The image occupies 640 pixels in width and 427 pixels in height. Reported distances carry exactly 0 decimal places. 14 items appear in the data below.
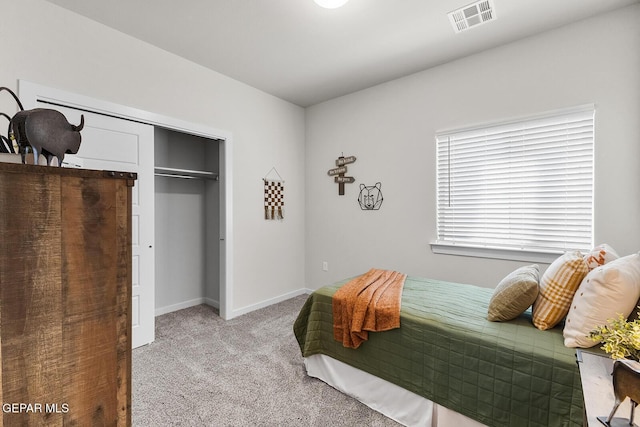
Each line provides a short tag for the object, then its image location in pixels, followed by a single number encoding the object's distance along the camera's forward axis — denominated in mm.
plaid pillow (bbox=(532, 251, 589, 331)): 1521
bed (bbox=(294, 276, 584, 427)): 1327
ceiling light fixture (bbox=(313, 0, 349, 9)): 1975
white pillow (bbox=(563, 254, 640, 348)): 1292
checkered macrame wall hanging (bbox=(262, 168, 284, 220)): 3883
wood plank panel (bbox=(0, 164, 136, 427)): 823
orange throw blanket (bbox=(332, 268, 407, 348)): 1842
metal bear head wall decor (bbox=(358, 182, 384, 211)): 3609
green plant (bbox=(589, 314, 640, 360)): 897
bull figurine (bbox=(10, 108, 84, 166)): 1024
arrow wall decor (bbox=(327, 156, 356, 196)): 3855
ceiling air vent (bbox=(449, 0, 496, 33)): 2191
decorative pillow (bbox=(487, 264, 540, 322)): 1614
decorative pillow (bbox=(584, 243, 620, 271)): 1620
